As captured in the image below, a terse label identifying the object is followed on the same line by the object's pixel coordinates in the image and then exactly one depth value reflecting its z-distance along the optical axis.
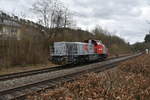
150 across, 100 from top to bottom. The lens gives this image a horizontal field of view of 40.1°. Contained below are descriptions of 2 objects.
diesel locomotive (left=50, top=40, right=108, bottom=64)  20.72
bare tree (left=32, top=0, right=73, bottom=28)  37.12
